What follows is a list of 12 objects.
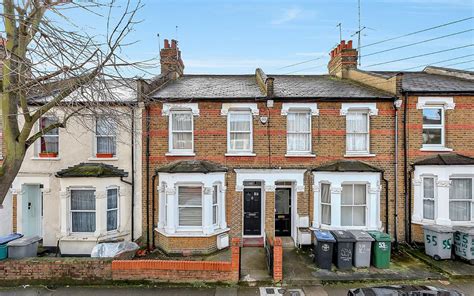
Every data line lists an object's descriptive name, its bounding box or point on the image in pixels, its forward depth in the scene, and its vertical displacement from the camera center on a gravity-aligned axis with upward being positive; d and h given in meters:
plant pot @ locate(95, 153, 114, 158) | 11.05 -0.38
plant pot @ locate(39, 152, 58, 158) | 11.00 -0.35
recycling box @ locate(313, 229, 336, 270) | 8.77 -3.37
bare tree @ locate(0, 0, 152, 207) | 5.22 +1.46
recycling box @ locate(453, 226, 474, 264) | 9.12 -3.30
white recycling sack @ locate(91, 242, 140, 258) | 9.16 -3.54
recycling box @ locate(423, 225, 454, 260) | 9.44 -3.32
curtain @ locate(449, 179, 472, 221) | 10.62 -1.97
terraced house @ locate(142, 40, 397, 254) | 10.77 -0.20
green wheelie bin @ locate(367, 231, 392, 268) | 8.88 -3.44
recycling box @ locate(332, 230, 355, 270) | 8.78 -3.39
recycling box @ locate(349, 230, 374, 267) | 8.90 -3.45
